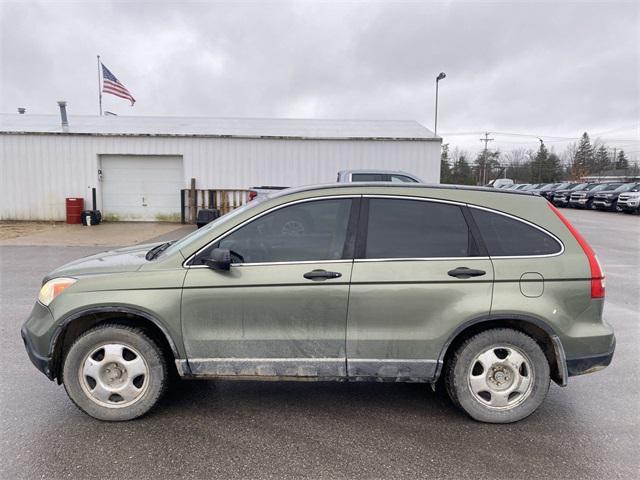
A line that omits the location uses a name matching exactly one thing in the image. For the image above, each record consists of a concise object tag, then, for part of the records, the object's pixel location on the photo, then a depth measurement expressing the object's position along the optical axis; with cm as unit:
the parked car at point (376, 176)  1085
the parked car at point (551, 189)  3195
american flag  2053
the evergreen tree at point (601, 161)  7700
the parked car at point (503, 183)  3694
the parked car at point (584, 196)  2755
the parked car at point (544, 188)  3353
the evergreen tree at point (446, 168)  5708
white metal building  1602
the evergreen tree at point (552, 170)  6675
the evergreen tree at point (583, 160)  7231
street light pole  2303
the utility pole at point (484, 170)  6531
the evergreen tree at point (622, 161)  7866
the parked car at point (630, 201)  2289
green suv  300
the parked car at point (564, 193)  2984
